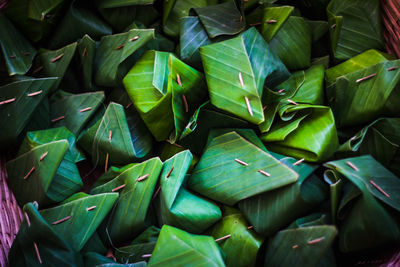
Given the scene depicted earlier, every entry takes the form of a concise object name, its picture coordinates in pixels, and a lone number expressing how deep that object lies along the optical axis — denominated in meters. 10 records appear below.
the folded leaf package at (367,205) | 0.31
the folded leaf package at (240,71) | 0.34
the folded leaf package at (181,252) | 0.30
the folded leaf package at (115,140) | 0.37
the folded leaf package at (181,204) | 0.33
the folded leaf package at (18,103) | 0.36
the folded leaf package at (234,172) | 0.33
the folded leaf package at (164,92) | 0.36
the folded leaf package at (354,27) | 0.39
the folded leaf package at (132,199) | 0.34
